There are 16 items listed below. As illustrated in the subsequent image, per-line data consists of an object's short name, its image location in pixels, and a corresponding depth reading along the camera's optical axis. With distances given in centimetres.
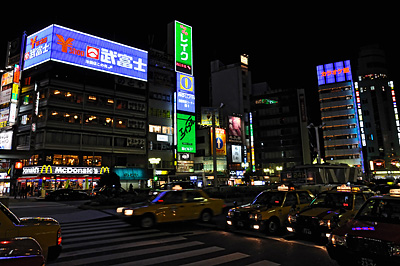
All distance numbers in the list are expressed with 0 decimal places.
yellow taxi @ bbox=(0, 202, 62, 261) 525
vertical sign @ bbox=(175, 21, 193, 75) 5894
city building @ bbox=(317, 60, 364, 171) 9019
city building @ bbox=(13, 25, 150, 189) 4406
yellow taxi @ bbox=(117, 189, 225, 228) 1181
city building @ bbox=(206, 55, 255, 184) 6812
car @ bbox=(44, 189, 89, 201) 3115
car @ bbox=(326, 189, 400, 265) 516
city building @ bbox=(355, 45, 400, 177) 9100
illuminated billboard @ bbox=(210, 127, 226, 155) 6525
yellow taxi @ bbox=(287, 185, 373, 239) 851
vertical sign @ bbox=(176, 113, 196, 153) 5703
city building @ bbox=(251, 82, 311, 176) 8425
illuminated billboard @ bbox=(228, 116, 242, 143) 6975
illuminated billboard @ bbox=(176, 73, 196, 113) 5800
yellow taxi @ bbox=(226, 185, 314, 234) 1024
